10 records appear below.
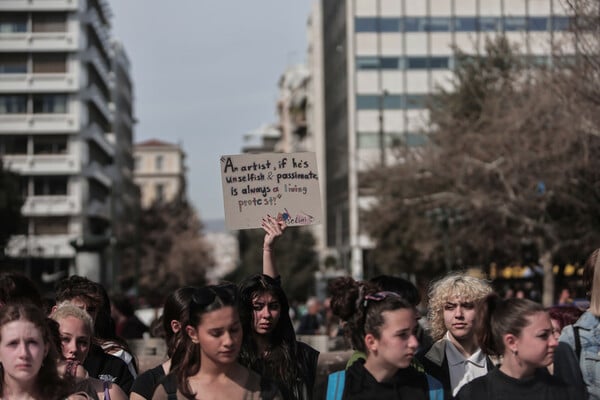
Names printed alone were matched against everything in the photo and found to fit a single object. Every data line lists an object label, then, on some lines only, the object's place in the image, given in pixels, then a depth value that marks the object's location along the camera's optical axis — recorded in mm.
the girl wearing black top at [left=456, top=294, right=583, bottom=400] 5398
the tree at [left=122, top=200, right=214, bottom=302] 108000
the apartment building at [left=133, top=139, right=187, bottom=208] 193500
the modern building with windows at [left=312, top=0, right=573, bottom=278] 74562
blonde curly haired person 6996
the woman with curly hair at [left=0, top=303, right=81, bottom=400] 5059
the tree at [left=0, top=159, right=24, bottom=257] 58438
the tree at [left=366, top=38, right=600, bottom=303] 33281
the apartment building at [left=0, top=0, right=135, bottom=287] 75625
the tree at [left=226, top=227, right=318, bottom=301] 85625
